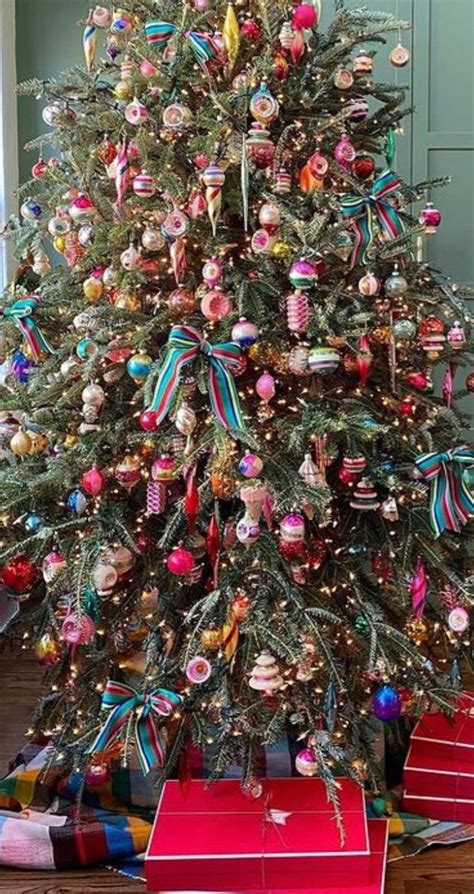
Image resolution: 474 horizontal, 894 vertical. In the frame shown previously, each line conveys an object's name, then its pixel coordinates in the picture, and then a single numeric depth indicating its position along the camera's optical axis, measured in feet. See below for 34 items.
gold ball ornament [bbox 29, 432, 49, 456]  5.70
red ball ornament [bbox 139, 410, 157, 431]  5.32
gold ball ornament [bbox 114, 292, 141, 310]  5.61
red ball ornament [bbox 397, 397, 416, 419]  5.82
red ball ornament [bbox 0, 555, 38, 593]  5.73
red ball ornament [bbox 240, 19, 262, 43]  5.59
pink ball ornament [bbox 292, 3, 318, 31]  5.46
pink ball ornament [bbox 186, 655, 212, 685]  5.13
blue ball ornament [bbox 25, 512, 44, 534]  5.80
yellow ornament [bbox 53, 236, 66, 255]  6.06
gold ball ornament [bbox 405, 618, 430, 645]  5.84
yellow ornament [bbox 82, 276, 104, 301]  5.68
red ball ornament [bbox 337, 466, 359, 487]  5.59
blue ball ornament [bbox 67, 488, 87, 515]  5.63
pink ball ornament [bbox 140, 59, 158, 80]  5.57
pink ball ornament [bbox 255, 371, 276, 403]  5.30
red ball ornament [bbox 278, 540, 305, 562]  5.26
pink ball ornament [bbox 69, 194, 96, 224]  5.66
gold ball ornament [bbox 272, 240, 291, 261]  5.42
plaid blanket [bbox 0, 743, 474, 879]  5.39
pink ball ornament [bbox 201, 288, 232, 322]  5.23
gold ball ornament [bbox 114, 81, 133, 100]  5.69
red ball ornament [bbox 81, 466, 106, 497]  5.38
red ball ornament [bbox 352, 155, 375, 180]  6.07
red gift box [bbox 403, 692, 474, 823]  5.79
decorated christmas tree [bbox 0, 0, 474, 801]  5.28
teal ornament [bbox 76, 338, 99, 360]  5.49
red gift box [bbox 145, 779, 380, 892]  4.95
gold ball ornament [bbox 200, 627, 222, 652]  5.26
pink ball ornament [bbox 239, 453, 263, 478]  5.10
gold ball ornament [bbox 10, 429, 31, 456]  5.63
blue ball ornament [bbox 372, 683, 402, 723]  5.44
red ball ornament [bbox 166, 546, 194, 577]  5.29
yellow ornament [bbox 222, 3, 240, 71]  5.34
